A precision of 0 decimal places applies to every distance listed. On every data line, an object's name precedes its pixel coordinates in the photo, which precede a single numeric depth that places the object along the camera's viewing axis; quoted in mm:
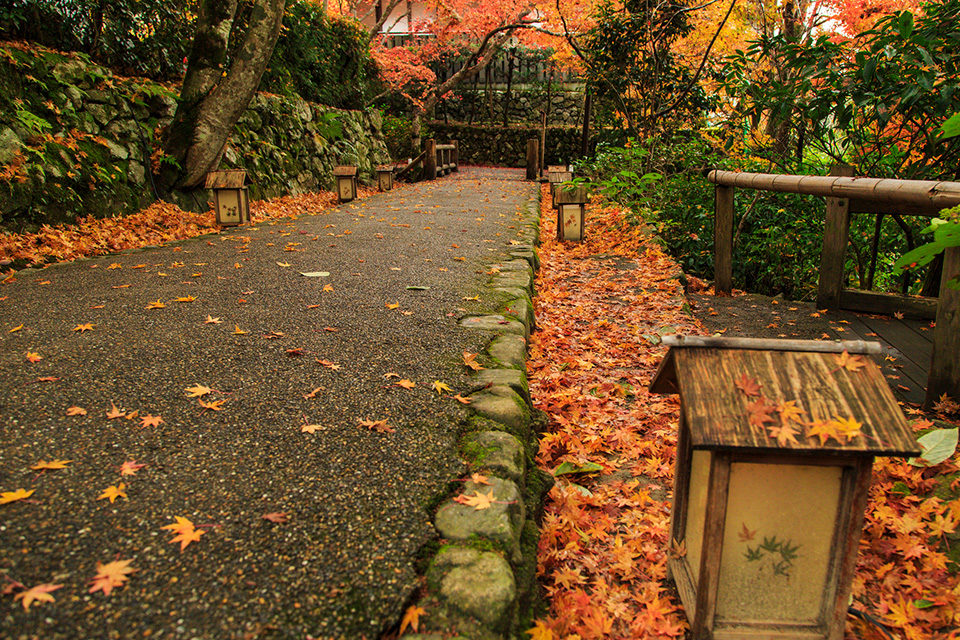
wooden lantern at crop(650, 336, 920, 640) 1396
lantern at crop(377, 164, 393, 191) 12727
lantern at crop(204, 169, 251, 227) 6781
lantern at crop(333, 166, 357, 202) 10258
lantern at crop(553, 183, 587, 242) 6891
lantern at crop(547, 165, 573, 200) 8555
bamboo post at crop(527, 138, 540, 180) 15891
